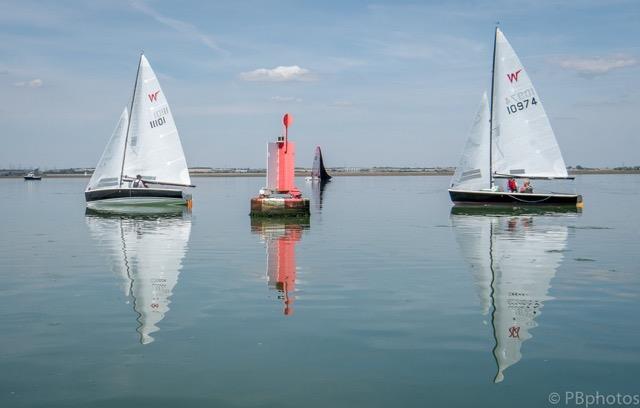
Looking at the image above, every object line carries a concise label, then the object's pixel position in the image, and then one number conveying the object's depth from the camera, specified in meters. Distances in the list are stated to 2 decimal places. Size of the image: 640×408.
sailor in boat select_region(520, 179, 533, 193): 53.19
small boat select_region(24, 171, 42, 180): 187.91
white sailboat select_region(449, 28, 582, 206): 52.75
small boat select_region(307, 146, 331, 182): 147.00
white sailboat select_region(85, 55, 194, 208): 48.88
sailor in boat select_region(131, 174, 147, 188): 49.09
